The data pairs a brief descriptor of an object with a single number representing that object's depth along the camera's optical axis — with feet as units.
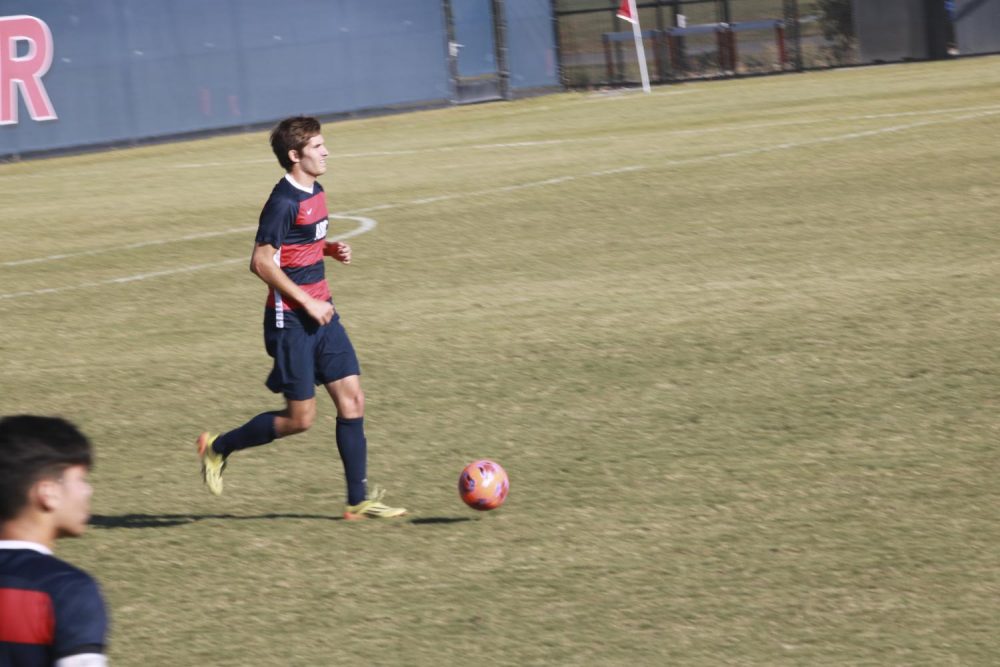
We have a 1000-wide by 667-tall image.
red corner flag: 248.11
